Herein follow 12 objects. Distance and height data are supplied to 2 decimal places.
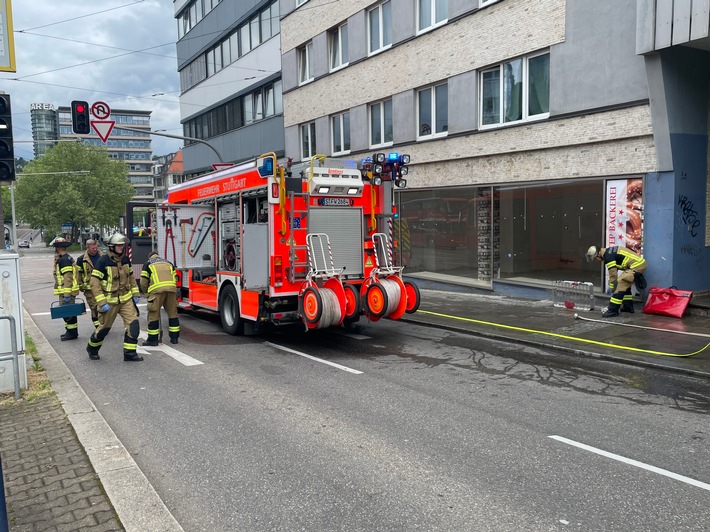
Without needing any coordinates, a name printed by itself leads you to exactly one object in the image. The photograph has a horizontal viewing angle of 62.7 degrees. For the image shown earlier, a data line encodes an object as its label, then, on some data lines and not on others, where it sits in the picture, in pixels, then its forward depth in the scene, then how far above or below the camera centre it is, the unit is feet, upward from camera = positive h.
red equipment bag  35.55 -5.01
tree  198.59 +14.94
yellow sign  20.95 +7.13
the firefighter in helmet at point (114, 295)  27.91 -3.03
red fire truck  30.76 -0.84
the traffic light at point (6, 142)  19.92 +3.22
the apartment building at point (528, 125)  36.88 +7.79
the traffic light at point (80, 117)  59.72 +11.93
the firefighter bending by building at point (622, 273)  36.47 -3.29
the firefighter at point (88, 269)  33.37 -2.10
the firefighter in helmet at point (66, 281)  34.06 -2.78
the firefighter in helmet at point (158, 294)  30.53 -3.32
